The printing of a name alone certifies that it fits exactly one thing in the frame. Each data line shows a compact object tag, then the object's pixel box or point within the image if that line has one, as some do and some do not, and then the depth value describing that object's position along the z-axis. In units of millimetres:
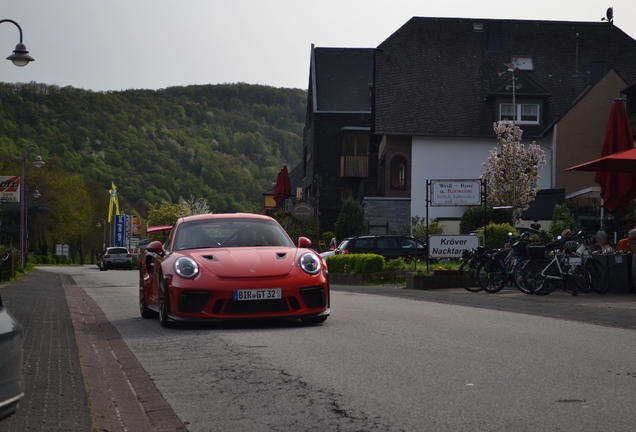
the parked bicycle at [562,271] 18531
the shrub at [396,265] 28812
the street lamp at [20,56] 25672
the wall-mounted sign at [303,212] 51969
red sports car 10750
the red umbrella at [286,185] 65125
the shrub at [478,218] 36562
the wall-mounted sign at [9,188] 34312
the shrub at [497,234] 28016
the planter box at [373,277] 28453
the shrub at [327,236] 57000
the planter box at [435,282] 23031
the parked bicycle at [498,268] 20234
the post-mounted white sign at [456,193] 25328
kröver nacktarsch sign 24438
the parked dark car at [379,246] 33188
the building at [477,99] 47562
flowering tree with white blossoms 43375
